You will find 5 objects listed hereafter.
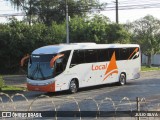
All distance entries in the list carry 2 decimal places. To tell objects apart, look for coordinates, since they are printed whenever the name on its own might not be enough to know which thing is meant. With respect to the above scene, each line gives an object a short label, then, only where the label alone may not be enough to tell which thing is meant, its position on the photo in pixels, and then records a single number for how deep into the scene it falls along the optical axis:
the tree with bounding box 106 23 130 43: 40.81
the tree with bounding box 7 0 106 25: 60.97
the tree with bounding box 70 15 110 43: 39.09
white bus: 22.05
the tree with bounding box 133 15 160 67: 60.96
